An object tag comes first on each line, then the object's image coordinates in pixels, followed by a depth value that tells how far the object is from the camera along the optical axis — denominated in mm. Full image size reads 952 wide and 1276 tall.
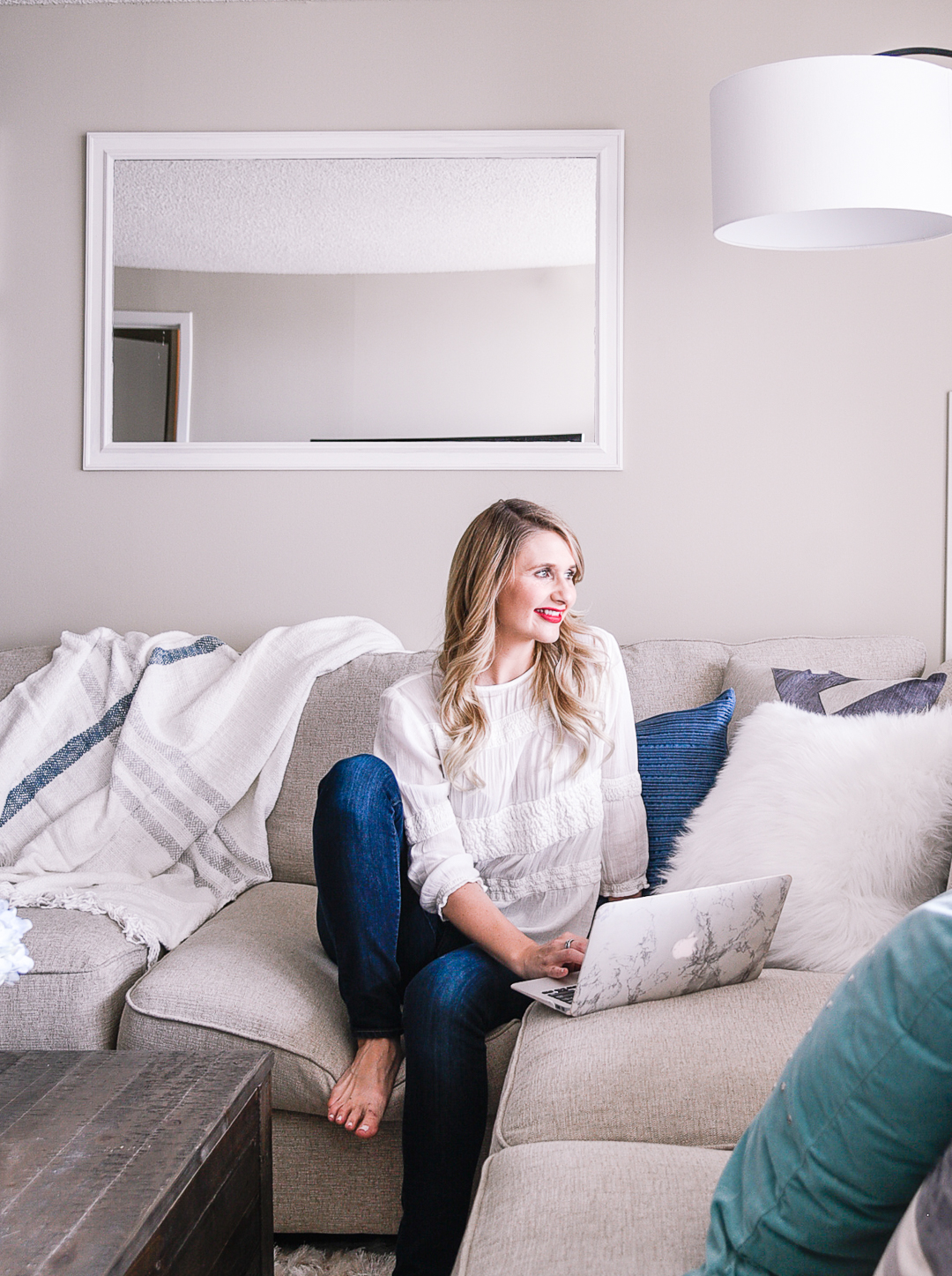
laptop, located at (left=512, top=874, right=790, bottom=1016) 1305
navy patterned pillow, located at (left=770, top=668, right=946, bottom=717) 1837
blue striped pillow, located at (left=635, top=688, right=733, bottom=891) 1794
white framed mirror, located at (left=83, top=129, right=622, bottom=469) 2584
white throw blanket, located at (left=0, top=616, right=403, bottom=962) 2117
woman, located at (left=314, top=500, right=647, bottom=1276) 1535
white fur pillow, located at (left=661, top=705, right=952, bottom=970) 1512
